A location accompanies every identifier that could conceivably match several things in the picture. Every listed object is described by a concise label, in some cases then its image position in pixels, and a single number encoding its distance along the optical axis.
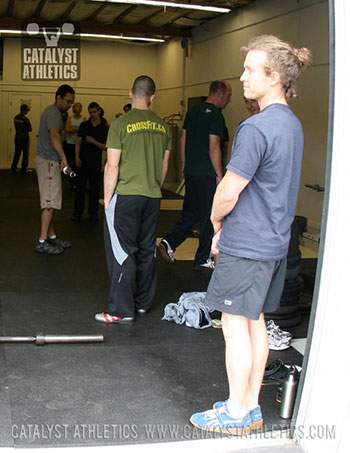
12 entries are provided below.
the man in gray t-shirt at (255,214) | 2.34
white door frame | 2.23
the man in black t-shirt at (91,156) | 8.21
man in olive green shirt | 3.97
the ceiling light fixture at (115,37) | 14.14
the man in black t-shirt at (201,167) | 5.43
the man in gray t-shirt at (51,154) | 5.96
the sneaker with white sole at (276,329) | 3.76
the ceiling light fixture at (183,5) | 10.12
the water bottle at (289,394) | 2.72
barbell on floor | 3.56
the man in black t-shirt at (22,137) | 15.34
